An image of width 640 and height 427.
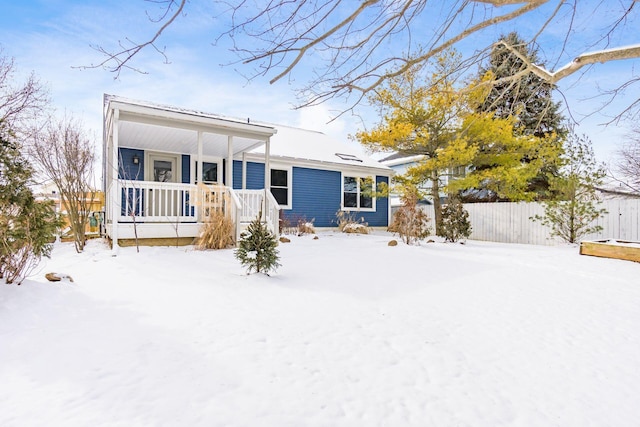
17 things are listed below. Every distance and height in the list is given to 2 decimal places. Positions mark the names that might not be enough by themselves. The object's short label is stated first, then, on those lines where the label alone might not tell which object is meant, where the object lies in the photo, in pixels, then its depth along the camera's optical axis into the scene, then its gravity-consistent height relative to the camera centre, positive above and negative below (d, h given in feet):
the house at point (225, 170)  24.07 +4.77
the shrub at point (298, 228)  36.20 -1.30
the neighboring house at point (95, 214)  32.97 +0.03
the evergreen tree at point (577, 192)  28.43 +2.15
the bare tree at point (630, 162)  45.47 +7.86
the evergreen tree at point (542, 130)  37.98 +12.69
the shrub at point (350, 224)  39.99 -0.94
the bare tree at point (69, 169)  27.73 +3.71
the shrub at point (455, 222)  31.94 -0.50
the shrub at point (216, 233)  23.56 -1.24
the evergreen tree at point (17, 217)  11.52 -0.12
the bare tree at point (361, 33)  12.73 +7.66
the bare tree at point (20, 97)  34.42 +12.07
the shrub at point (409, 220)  29.68 -0.30
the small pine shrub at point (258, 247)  15.65 -1.45
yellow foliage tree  36.09 +8.20
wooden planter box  21.38 -2.06
